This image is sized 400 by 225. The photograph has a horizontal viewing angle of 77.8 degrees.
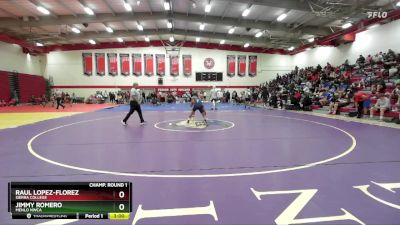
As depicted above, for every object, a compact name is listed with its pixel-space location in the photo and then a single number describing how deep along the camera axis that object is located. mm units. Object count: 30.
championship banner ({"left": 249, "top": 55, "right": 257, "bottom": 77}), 33375
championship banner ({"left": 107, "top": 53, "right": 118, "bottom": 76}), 31241
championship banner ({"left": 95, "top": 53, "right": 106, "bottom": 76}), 31141
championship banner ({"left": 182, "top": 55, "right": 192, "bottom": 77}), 32344
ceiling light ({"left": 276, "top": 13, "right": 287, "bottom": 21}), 19277
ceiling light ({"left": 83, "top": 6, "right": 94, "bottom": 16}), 18141
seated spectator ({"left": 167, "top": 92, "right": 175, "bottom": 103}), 30312
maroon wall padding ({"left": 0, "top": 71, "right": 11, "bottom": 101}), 22922
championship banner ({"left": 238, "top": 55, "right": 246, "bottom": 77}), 33188
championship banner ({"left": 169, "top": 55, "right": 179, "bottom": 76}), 32094
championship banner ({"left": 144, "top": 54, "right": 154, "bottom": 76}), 31641
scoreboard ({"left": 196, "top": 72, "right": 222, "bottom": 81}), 32594
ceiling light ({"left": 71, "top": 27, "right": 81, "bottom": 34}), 23753
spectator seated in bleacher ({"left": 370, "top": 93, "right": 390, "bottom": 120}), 11195
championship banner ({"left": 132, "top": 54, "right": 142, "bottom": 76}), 31422
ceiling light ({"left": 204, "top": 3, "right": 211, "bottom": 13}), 17609
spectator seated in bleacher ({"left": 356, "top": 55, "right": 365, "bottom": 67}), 19406
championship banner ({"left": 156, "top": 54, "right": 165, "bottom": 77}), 31812
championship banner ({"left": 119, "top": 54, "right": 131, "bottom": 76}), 31284
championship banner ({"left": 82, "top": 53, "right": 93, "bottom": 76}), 31016
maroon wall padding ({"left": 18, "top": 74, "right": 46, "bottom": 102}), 26003
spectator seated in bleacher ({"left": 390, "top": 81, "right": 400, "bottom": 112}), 11000
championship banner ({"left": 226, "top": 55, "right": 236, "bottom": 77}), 32844
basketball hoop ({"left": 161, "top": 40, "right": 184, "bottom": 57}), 31641
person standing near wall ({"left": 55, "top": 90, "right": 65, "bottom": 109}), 19672
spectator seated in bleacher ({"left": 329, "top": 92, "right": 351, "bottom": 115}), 14206
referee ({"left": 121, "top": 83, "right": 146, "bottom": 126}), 10047
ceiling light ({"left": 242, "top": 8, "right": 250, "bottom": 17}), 18247
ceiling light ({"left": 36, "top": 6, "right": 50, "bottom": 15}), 17406
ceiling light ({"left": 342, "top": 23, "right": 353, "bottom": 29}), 20330
